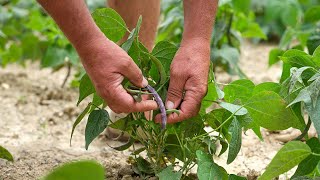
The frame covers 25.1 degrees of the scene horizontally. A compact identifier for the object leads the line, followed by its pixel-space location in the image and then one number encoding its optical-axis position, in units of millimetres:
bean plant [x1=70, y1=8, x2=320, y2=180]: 1283
